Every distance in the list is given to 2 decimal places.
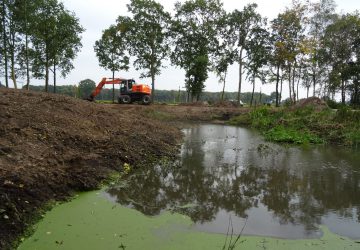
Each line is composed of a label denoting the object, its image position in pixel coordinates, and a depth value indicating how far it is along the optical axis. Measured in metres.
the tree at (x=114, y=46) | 36.31
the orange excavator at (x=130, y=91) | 27.83
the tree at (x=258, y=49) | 35.38
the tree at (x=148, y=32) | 35.34
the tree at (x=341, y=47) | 34.22
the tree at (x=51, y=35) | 31.61
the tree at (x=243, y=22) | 35.69
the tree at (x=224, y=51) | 36.41
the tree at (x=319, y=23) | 34.53
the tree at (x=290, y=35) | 31.12
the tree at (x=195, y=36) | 36.36
